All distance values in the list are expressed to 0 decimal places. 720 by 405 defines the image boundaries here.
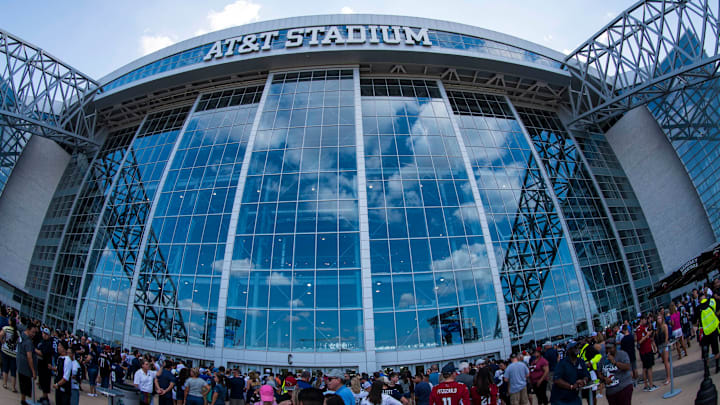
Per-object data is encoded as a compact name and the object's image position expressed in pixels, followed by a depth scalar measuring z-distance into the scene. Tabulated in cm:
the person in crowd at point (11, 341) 1029
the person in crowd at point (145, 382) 1081
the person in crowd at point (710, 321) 884
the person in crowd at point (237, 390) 1213
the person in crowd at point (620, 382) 722
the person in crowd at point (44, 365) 1004
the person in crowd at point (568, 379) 695
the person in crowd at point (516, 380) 1040
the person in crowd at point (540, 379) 1023
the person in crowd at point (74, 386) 952
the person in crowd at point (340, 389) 733
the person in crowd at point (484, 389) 946
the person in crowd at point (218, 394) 1101
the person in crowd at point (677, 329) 1373
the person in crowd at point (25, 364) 952
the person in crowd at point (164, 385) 1056
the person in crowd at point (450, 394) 641
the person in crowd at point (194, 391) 1037
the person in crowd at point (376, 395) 704
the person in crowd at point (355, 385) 846
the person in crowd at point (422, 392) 986
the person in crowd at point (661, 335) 1170
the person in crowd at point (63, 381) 933
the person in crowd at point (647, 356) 1065
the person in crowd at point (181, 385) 1104
